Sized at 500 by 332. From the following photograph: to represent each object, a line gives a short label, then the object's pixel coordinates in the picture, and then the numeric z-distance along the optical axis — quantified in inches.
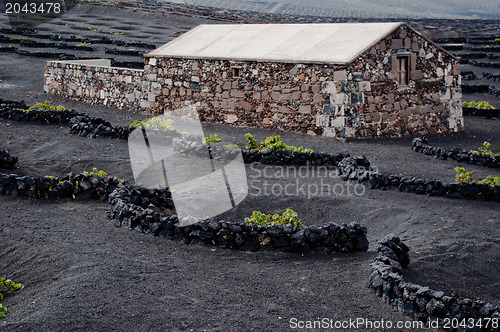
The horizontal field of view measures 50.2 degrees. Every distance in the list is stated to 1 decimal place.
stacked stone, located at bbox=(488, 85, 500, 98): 1021.8
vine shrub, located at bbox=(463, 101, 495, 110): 808.3
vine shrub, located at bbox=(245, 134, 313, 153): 499.8
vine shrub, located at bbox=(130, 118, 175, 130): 571.5
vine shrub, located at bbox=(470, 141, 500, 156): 529.9
